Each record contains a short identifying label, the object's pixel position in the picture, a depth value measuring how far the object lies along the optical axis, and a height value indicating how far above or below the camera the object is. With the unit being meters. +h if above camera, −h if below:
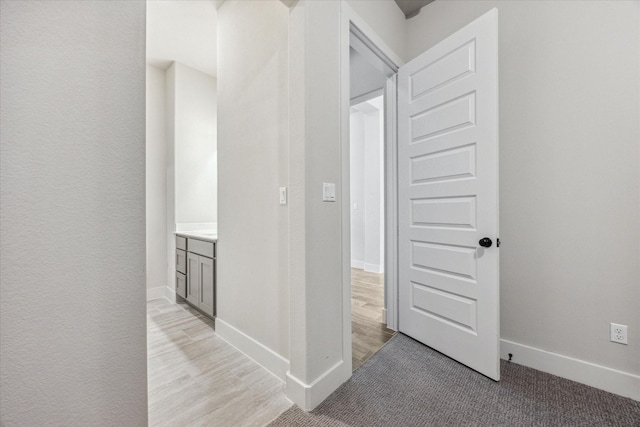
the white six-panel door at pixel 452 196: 1.64 +0.12
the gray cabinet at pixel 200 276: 2.44 -0.63
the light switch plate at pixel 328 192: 1.53 +0.13
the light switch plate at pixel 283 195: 1.61 +0.11
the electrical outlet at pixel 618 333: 1.51 -0.70
